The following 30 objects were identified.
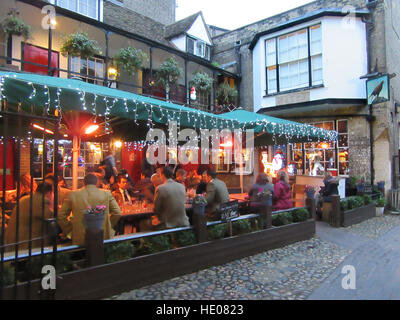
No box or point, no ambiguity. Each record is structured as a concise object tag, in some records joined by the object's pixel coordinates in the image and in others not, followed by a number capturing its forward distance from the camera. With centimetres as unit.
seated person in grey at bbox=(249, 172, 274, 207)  647
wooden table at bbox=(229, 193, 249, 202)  805
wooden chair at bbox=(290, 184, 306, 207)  1045
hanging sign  962
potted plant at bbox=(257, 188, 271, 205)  586
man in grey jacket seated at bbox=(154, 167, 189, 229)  459
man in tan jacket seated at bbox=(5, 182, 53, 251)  360
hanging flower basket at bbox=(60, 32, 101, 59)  848
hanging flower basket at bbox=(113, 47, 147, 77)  948
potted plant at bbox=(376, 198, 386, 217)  985
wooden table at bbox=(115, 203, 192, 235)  501
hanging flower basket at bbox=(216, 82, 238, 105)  1380
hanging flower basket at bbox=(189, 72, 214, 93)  1240
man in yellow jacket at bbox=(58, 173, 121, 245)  377
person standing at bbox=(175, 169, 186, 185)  678
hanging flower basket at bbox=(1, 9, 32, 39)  759
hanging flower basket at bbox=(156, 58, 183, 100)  1086
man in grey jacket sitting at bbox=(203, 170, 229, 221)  559
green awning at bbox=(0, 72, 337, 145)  353
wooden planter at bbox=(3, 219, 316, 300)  329
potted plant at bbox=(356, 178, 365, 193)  927
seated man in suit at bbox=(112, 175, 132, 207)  574
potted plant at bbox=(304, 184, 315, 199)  703
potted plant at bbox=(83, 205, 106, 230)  354
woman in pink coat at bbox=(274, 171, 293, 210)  673
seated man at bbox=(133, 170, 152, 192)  634
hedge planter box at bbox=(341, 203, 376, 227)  802
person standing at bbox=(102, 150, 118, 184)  799
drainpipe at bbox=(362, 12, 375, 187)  1061
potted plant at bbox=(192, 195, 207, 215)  475
